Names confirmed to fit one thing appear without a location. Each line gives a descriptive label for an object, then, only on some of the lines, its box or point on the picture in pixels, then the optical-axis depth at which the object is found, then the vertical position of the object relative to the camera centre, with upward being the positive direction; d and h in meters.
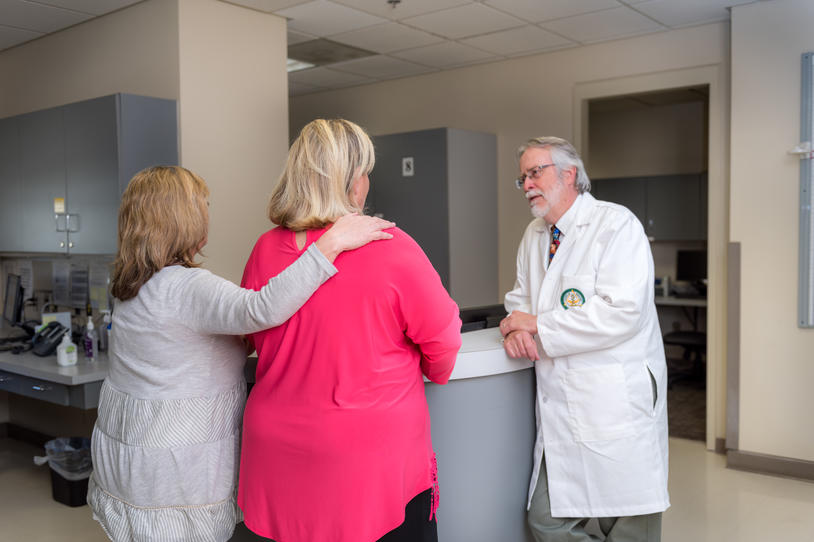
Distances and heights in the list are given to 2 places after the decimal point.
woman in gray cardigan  1.61 -0.32
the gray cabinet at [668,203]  6.61 +0.39
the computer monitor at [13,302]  4.16 -0.33
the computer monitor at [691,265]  6.59 -0.23
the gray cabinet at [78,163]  3.30 +0.43
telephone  3.49 -0.47
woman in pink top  1.47 -0.27
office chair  6.05 -1.00
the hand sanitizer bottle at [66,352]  3.28 -0.50
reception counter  2.10 -0.63
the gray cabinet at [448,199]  4.91 +0.34
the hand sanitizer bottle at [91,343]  3.43 -0.48
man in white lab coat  2.11 -0.44
